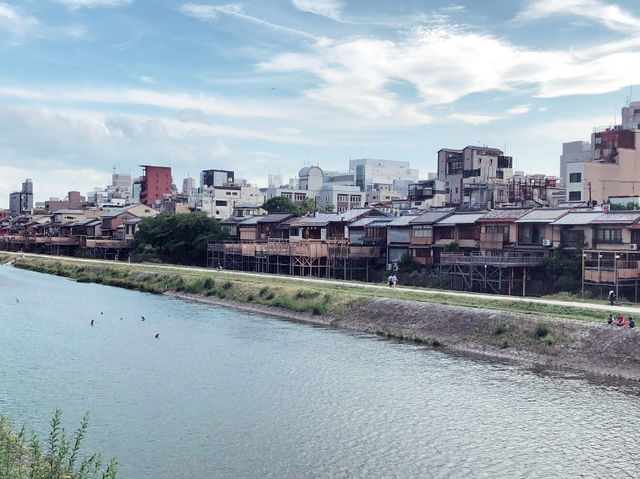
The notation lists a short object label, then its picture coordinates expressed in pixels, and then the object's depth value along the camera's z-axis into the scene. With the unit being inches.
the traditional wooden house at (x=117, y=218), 4392.2
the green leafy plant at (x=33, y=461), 562.6
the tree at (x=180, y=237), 3467.0
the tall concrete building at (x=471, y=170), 3895.9
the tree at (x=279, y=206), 4266.7
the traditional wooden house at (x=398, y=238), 2564.0
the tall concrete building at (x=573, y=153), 4163.4
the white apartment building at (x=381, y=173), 6151.6
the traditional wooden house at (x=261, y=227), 3324.3
